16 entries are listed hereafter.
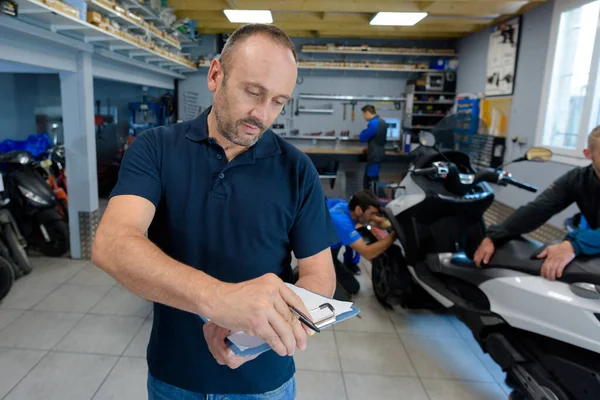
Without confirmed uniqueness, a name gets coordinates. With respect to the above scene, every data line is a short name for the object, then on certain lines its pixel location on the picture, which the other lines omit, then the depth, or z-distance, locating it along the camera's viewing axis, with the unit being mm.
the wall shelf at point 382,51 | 7363
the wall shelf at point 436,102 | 7460
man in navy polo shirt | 919
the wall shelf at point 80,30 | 2591
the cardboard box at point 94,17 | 3070
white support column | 3910
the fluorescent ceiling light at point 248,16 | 5559
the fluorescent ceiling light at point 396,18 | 5418
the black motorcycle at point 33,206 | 3996
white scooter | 1746
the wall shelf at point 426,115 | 7551
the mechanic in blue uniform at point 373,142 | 6695
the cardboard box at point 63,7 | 2535
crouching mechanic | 2943
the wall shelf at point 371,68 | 7473
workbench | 7293
